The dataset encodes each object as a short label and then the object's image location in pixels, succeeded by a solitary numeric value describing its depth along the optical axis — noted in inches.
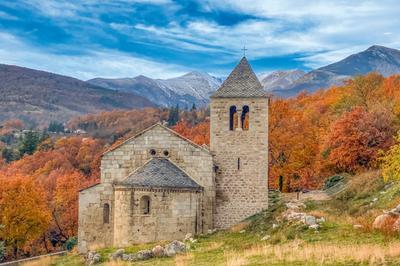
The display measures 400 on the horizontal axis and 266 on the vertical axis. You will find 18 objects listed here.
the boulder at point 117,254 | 943.7
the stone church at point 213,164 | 1269.7
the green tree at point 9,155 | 4023.1
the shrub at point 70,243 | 1797.4
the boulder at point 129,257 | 901.2
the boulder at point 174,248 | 894.1
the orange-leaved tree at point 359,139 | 1503.4
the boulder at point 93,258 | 978.2
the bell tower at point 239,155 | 1290.6
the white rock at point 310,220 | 890.7
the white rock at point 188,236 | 1133.9
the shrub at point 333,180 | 1537.9
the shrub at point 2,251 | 1703.4
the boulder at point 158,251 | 901.2
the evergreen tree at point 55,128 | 6850.4
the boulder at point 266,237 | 920.8
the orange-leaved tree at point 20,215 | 1863.9
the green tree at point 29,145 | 3953.2
